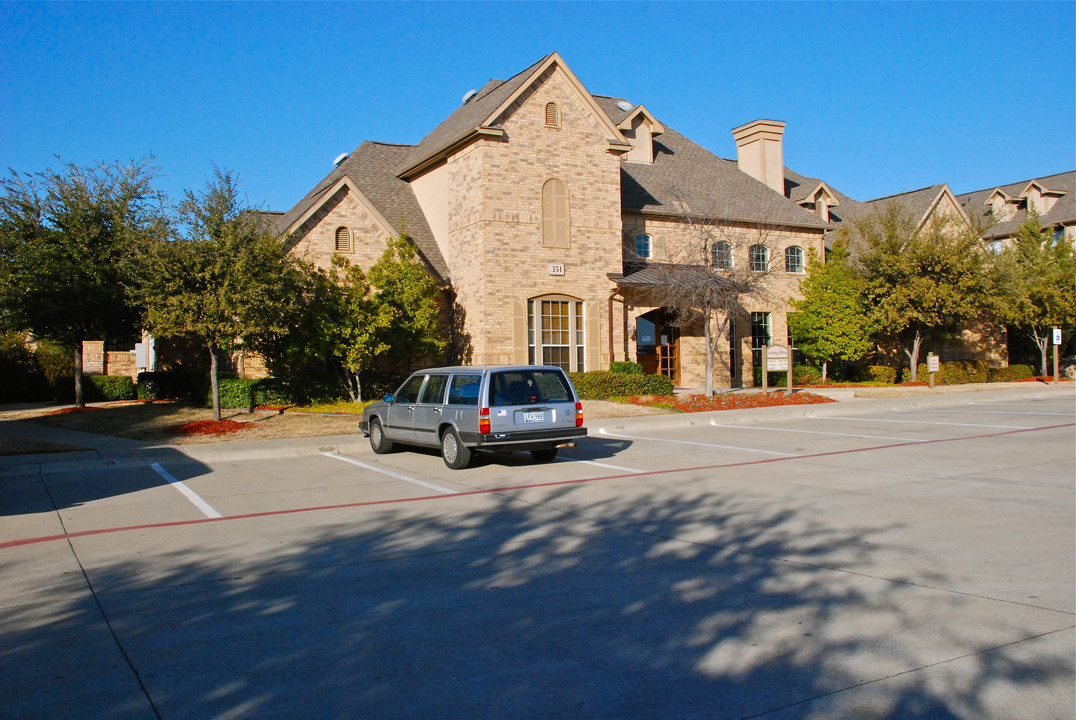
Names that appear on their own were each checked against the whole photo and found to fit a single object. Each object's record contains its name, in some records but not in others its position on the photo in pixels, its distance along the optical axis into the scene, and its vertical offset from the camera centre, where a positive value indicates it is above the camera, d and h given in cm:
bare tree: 2458 +314
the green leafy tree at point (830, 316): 3184 +222
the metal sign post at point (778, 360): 2605 +41
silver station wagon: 1239 -56
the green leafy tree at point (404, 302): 2239 +213
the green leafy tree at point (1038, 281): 3566 +392
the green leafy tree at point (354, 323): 2133 +147
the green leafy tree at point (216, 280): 1816 +228
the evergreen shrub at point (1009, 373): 3756 -21
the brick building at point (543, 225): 2509 +507
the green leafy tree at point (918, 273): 3108 +381
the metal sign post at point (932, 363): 2991 +27
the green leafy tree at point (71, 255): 2097 +339
